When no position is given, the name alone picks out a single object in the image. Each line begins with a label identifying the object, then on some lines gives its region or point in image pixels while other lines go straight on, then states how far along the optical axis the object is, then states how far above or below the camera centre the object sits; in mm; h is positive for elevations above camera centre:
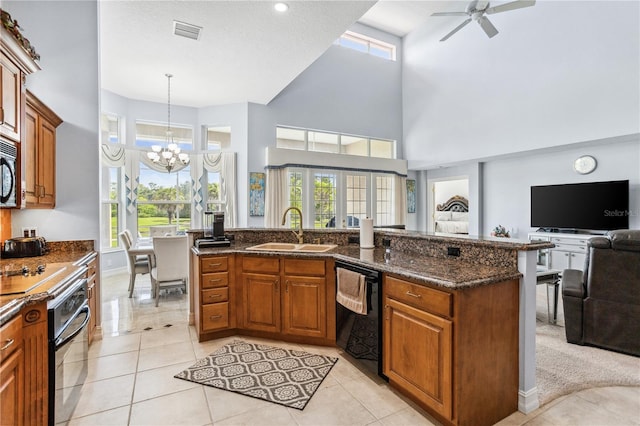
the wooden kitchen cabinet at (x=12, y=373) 1304 -705
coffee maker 3381 -208
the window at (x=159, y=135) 6723 +1710
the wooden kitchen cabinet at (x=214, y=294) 3037 -804
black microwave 2146 +272
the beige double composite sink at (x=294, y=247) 3188 -368
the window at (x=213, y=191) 6965 +480
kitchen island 1743 -424
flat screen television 4996 +102
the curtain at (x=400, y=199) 8102 +340
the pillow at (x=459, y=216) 9445 -123
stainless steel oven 1639 -802
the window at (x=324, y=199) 7141 +304
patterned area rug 2230 -1277
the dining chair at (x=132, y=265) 4633 -794
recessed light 3438 +2295
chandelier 5516 +1033
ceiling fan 4090 +2871
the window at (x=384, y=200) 7943 +310
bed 9219 -122
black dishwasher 2271 -922
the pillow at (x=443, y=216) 9805 -126
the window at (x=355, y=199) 7539 +327
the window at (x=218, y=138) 7043 +1685
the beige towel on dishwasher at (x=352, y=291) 2361 -620
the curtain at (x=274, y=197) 6562 +322
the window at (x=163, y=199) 6715 +300
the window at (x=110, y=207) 6340 +117
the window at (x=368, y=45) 7723 +4319
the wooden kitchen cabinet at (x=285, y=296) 2850 -788
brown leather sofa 2674 -768
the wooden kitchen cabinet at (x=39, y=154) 2551 +524
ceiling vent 3792 +2281
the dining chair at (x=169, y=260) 4156 -639
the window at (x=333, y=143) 7035 +1687
